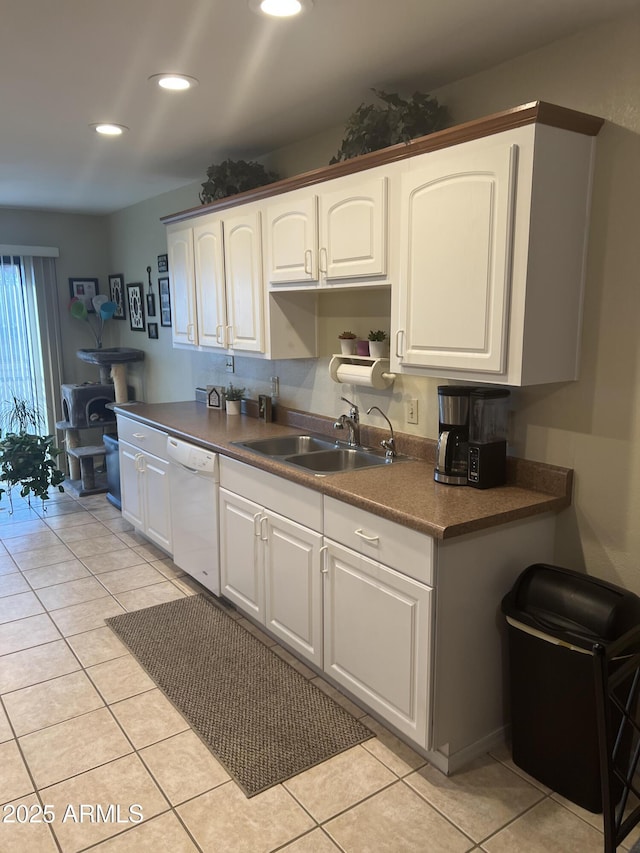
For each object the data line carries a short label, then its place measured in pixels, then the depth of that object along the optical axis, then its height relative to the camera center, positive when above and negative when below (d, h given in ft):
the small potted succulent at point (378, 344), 9.30 -0.39
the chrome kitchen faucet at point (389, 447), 9.42 -1.94
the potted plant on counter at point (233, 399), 13.16 -1.67
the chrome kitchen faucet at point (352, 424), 10.24 -1.71
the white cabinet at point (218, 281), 10.87 +0.71
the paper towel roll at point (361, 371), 9.32 -0.80
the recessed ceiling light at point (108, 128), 10.10 +3.07
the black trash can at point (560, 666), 6.18 -3.54
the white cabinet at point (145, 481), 12.39 -3.35
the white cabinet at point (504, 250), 6.38 +0.71
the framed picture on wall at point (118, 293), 19.22 +0.80
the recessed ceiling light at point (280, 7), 6.10 +3.02
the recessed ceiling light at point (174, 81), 8.02 +3.04
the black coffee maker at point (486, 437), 7.50 -1.43
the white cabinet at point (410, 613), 6.65 -3.37
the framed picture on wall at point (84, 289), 19.33 +0.93
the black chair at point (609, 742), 4.05 -2.80
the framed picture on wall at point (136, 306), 18.04 +0.38
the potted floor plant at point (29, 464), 16.16 -3.69
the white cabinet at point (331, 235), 8.09 +1.17
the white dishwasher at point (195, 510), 10.60 -3.36
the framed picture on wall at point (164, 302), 16.51 +0.44
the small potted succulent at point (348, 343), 9.91 -0.39
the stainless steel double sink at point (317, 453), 9.77 -2.17
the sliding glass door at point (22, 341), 18.22 -0.61
